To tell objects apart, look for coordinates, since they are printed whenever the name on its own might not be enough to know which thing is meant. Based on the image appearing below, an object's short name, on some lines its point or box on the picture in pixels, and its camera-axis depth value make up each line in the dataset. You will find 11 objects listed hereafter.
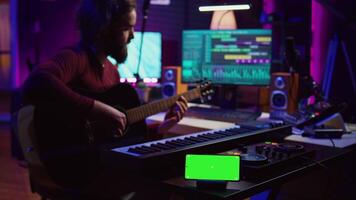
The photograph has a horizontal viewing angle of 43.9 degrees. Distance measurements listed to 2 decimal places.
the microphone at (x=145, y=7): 2.78
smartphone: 1.16
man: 1.87
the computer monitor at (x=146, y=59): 3.02
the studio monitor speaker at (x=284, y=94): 2.56
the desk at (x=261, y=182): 1.13
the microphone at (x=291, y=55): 2.50
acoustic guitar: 1.86
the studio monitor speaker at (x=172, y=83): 3.08
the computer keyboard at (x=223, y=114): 2.47
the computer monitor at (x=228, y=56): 2.81
